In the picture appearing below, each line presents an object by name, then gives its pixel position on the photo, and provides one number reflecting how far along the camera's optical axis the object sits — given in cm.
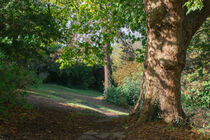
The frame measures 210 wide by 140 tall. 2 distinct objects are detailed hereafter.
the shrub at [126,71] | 2044
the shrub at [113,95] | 1775
